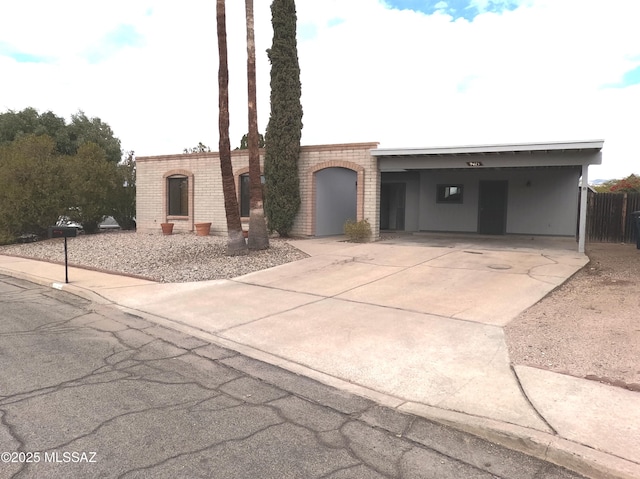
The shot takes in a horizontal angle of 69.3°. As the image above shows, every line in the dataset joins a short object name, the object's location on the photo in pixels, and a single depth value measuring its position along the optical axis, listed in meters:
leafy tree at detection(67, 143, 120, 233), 19.23
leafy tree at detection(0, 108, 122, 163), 31.55
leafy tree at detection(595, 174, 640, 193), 25.80
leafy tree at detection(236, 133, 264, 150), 30.62
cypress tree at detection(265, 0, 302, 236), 15.93
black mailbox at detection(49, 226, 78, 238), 10.22
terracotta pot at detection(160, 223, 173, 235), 20.01
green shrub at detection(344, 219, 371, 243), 15.77
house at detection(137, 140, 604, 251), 15.74
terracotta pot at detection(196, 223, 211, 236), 19.12
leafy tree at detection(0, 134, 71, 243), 17.73
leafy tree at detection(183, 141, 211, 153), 33.75
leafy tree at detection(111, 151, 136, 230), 22.17
